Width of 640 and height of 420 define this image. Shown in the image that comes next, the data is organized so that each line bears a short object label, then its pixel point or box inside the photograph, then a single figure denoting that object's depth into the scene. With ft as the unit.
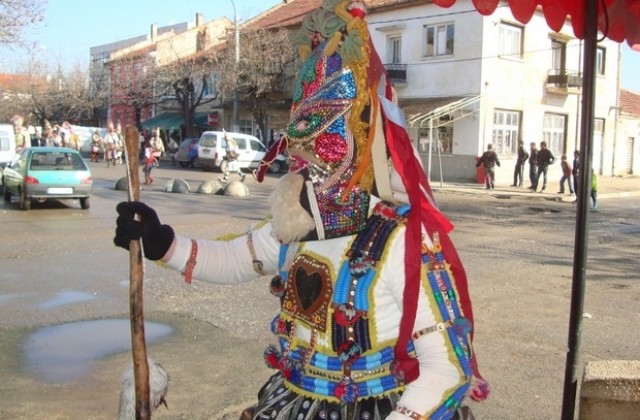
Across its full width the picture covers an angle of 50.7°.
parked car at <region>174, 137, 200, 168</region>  104.70
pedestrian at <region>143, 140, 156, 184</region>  73.63
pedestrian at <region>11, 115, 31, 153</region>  84.20
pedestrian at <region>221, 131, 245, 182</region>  78.89
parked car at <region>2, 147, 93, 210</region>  50.34
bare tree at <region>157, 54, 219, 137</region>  126.82
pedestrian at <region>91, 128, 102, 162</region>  120.98
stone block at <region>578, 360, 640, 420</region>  8.25
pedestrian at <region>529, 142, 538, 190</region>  81.30
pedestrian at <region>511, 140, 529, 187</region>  83.66
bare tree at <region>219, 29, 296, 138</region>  114.52
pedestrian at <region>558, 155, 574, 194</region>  75.27
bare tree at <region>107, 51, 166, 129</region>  126.93
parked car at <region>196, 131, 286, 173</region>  97.45
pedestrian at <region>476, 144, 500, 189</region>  80.53
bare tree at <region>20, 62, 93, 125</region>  170.50
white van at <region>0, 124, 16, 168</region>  75.66
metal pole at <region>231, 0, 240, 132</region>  107.55
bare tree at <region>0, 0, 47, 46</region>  43.34
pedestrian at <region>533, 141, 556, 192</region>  79.66
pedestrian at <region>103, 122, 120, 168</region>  105.60
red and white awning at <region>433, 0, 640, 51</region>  10.19
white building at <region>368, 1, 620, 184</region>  86.74
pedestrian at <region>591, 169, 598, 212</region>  61.23
